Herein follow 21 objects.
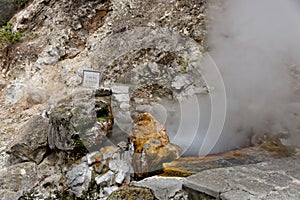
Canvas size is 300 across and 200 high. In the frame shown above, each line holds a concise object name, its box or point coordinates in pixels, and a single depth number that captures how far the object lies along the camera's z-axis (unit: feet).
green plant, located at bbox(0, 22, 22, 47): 20.16
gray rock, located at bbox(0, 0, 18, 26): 23.76
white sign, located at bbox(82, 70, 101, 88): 15.66
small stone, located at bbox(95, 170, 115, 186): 10.10
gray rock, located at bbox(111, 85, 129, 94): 15.65
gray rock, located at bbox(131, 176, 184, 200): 7.57
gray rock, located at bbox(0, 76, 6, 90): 18.36
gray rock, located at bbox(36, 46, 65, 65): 18.49
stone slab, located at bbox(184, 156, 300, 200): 6.25
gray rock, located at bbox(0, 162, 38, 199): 10.68
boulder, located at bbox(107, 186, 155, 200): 7.75
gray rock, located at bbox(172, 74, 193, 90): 15.92
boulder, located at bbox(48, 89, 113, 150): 11.29
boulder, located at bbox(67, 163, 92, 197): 10.29
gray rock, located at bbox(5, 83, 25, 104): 17.10
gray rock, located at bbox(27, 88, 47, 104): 16.56
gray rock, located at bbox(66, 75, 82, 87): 16.91
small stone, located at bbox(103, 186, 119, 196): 9.74
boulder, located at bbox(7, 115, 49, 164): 11.85
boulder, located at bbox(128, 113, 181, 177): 10.20
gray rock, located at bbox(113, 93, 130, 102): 14.82
